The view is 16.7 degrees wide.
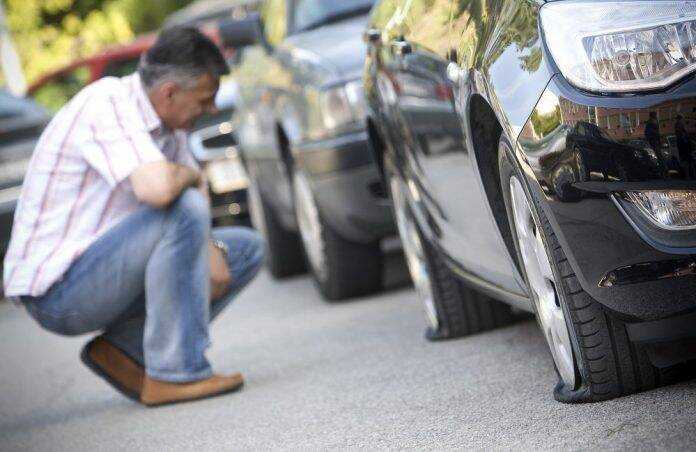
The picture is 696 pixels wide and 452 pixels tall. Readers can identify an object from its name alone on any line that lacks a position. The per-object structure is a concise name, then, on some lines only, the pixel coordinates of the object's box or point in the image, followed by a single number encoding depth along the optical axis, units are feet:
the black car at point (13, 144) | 53.37
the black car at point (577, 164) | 15.70
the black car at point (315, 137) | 33.78
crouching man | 25.87
